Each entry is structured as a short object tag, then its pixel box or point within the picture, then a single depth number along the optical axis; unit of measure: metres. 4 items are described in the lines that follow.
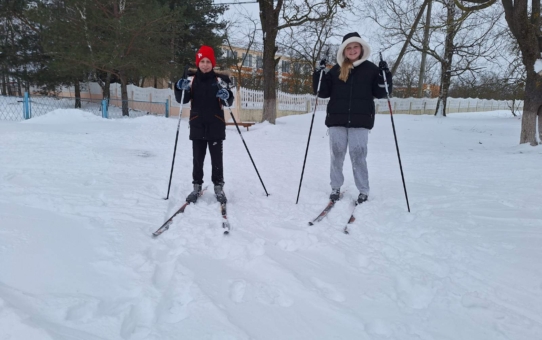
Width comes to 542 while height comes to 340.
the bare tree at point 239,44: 22.26
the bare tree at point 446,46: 13.94
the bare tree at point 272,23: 12.38
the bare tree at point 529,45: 7.61
